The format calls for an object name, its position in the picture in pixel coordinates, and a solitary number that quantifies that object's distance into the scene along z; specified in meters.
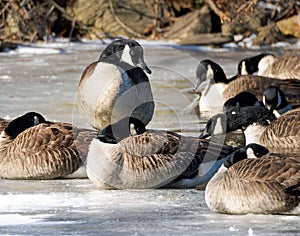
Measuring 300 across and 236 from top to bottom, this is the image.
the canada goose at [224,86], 22.77
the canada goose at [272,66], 26.72
